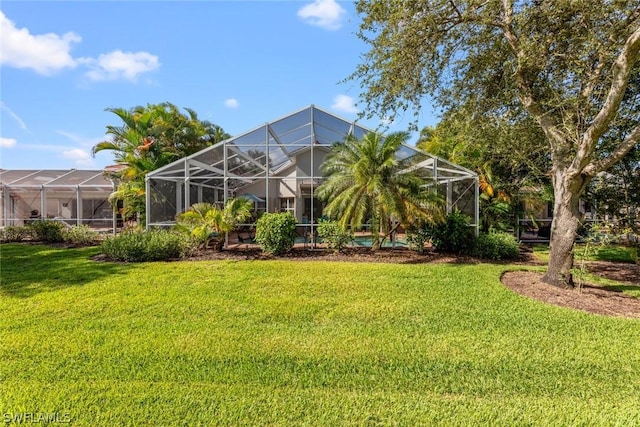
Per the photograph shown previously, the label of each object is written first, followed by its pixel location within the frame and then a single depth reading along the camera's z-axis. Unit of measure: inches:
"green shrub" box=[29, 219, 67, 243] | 573.9
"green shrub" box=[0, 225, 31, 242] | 594.5
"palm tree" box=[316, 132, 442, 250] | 422.3
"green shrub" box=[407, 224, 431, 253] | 465.4
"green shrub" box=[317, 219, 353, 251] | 460.4
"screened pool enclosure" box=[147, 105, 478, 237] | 478.6
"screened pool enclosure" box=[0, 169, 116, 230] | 693.3
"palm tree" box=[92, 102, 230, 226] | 588.4
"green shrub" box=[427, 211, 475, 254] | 459.8
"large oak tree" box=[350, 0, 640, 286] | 267.4
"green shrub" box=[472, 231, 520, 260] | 444.8
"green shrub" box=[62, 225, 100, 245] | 555.5
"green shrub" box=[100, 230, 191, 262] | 402.9
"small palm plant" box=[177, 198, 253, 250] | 437.4
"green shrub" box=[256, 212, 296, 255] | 439.5
